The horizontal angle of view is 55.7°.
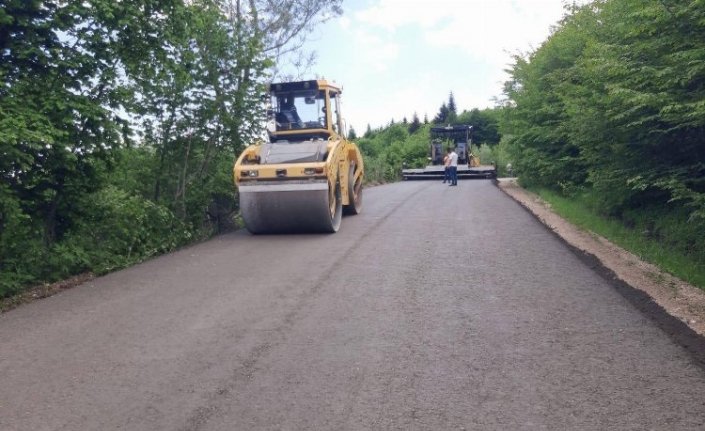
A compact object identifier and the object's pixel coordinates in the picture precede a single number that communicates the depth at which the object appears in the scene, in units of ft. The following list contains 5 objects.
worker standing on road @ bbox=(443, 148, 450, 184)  96.65
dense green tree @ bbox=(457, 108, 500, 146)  264.66
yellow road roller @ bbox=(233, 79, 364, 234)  39.09
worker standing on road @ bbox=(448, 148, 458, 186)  92.53
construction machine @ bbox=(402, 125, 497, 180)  120.88
